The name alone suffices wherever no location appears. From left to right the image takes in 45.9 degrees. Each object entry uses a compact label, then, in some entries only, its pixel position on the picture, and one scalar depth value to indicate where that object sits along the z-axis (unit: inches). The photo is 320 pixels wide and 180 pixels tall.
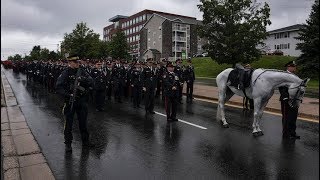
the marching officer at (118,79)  676.1
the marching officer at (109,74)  679.1
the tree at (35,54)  3911.9
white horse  343.0
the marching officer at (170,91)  442.3
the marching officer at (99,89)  560.3
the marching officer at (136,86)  591.2
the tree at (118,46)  2009.1
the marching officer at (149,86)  524.8
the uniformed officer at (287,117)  350.3
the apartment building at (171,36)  3422.7
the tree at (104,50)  2194.1
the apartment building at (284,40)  2815.9
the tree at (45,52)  3420.8
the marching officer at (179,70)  647.8
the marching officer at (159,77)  660.1
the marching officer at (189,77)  674.8
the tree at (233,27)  1328.7
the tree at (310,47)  1232.8
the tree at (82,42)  2199.8
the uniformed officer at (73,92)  309.0
